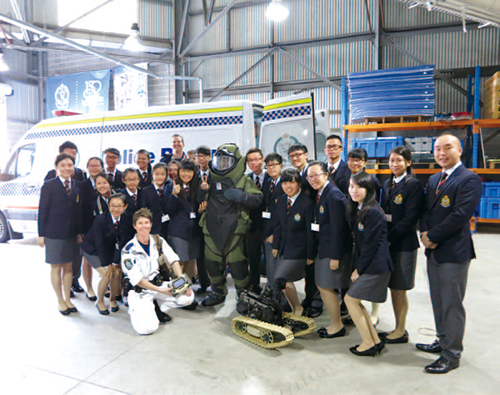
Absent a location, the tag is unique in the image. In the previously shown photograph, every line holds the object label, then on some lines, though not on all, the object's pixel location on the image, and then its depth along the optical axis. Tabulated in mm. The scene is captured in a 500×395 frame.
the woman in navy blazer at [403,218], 2967
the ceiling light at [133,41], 9086
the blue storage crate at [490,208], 8305
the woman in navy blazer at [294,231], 3391
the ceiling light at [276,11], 7566
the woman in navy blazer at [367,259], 2805
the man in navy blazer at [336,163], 3879
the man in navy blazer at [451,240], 2570
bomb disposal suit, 3846
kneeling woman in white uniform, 3434
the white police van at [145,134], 5051
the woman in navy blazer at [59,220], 3766
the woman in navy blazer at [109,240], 3771
